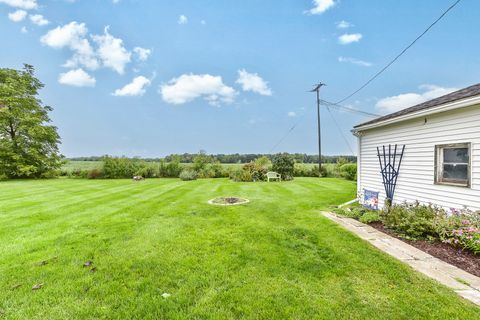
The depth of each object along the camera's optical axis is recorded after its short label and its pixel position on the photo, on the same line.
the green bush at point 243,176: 15.82
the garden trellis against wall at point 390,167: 6.14
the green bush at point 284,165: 16.33
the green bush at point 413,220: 4.43
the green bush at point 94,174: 18.12
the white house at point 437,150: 4.28
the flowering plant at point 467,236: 3.53
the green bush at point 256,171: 16.10
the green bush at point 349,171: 16.12
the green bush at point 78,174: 18.50
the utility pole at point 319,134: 18.97
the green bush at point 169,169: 19.55
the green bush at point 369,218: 5.57
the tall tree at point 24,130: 17.47
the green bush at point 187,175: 16.94
